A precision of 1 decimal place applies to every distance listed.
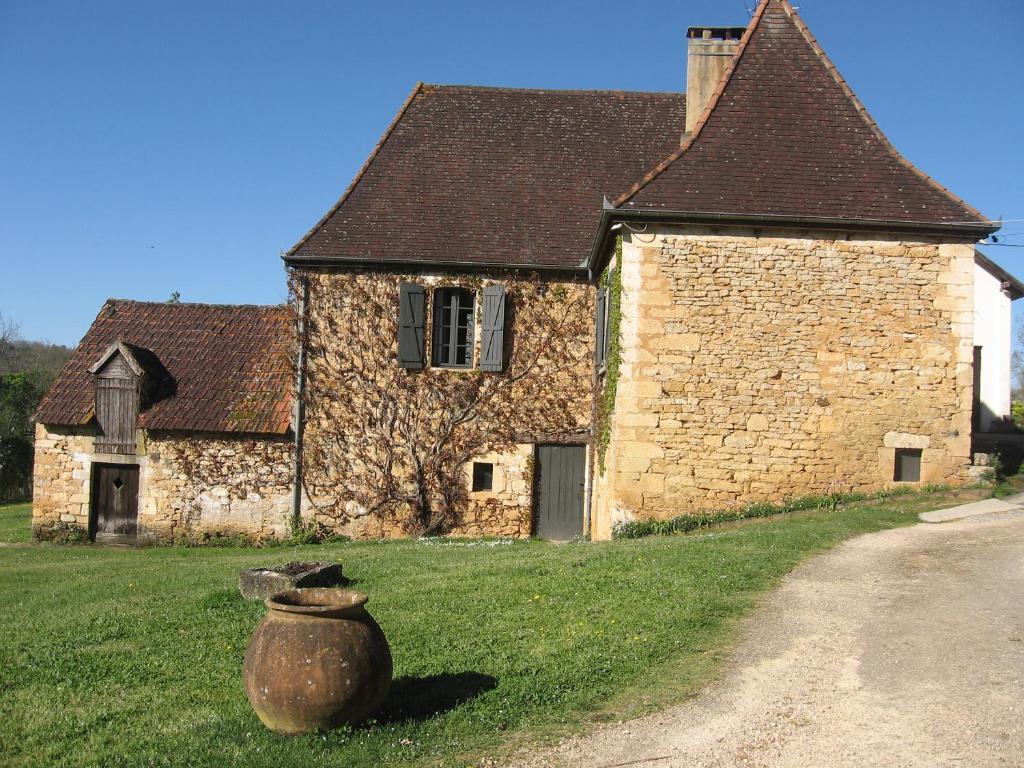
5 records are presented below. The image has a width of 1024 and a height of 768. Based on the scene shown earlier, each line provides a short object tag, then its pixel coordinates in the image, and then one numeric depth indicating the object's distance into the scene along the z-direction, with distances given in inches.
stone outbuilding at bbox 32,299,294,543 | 664.4
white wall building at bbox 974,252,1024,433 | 872.9
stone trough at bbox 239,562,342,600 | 362.0
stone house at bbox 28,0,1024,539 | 502.0
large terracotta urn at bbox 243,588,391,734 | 206.7
